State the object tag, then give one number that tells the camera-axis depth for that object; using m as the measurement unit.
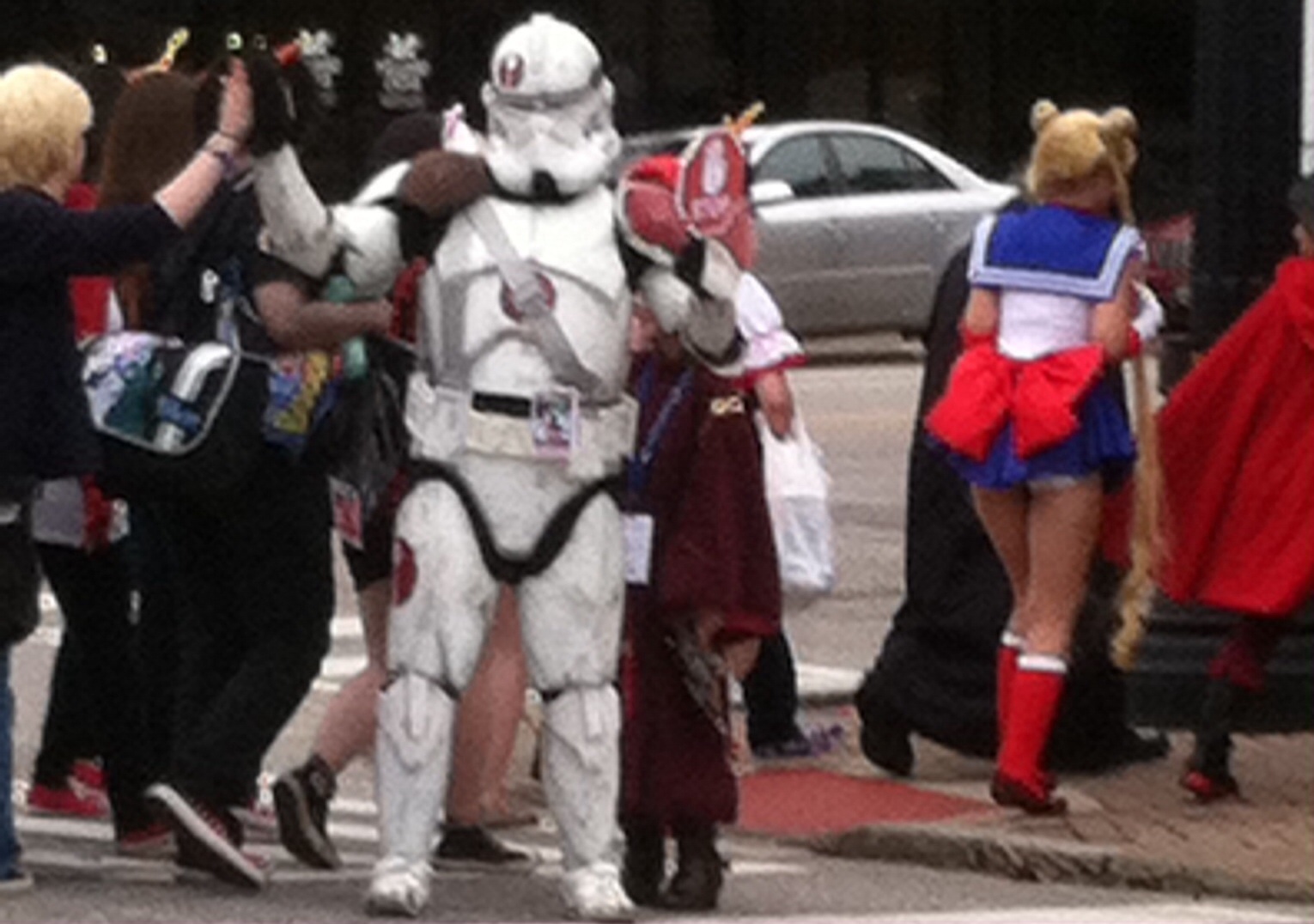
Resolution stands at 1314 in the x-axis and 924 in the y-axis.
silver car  29.20
